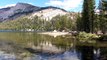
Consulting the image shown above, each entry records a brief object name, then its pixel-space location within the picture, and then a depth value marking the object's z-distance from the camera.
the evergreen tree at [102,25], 33.73
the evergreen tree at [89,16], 33.41
